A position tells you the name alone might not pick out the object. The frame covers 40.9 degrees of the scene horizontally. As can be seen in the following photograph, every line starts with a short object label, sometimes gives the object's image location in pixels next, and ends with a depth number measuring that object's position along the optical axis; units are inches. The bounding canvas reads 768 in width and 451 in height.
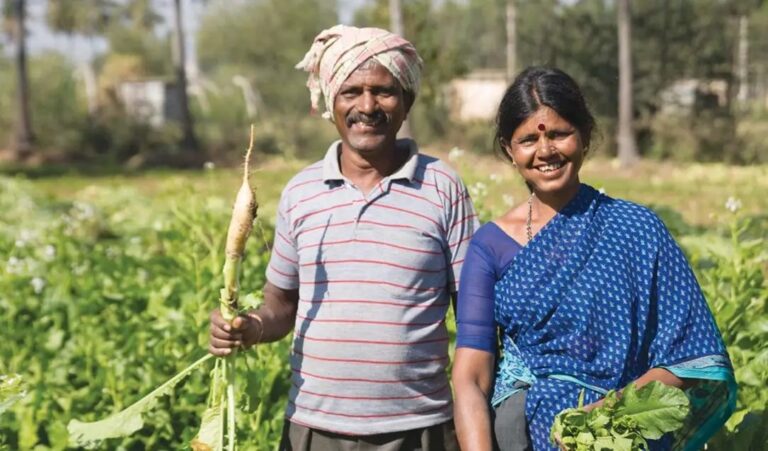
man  88.9
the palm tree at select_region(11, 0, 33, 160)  859.4
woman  74.3
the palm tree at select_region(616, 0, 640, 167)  699.4
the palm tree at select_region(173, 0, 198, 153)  863.1
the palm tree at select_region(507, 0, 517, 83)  847.9
